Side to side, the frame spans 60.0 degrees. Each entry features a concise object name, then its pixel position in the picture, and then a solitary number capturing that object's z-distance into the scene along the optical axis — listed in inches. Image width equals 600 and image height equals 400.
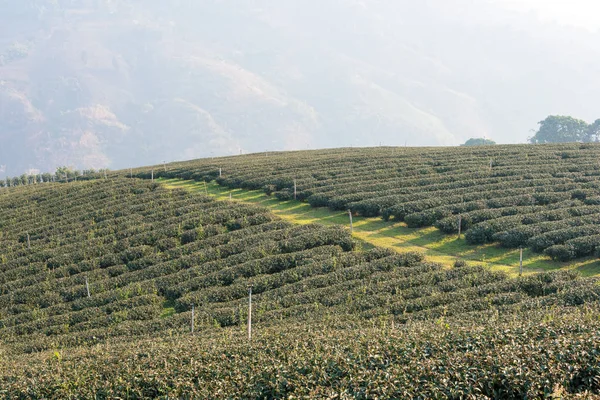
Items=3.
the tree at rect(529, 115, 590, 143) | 4362.7
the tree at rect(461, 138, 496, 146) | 4754.9
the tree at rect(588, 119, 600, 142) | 4175.7
